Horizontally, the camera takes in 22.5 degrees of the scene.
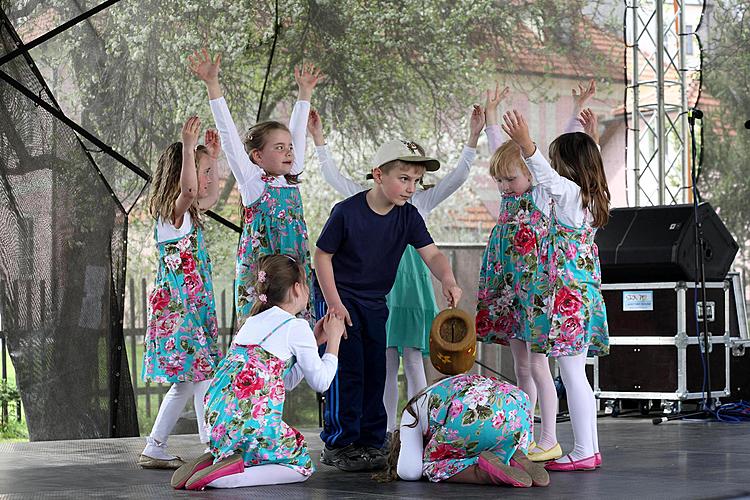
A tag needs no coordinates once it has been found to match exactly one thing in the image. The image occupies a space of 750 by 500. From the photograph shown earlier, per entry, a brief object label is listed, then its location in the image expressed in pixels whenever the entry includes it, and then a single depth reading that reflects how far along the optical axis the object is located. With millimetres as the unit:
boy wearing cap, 6012
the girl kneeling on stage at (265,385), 5241
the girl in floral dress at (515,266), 6567
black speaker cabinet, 9352
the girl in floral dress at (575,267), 5711
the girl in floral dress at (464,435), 5227
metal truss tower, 10691
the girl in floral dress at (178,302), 6313
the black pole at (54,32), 7714
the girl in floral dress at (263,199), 6510
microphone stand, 8898
